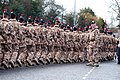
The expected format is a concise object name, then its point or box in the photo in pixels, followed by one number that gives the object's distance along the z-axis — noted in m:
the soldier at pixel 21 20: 16.62
